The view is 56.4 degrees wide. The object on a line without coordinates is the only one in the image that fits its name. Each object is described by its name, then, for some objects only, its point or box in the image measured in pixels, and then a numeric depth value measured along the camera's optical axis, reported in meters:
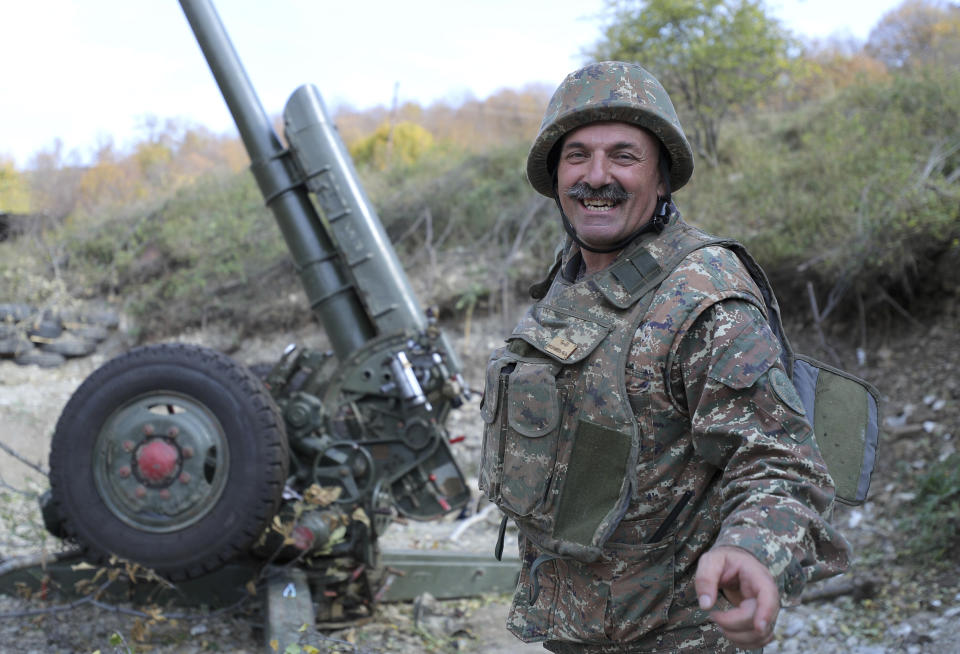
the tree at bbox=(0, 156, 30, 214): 11.07
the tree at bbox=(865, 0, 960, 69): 14.02
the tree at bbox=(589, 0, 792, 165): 10.53
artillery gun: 3.95
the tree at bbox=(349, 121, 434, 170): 16.33
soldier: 1.61
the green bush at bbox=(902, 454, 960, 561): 4.87
